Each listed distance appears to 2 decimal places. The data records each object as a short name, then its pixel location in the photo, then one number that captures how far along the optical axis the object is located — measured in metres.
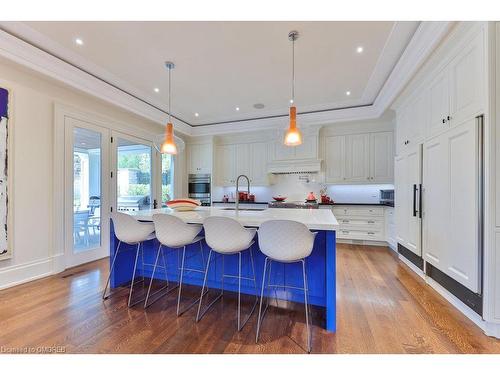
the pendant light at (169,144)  2.81
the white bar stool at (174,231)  2.09
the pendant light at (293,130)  2.38
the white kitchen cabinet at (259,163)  5.41
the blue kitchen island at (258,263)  1.80
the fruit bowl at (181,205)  2.70
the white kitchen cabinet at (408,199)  2.95
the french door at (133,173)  3.98
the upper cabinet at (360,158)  4.57
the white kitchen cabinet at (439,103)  2.32
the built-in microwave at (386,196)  4.53
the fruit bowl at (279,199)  5.08
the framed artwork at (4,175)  2.55
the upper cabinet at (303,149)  4.89
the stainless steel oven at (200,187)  5.73
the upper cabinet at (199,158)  5.71
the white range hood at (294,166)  4.90
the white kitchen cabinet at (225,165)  5.75
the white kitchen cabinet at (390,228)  3.98
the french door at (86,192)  3.27
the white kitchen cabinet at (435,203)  2.35
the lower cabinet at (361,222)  4.38
